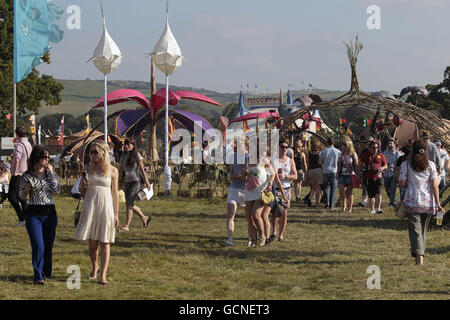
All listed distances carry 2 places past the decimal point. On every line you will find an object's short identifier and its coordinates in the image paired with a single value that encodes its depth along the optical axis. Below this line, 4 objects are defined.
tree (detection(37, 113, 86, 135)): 122.69
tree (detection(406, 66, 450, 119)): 50.38
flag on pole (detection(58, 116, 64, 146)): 46.34
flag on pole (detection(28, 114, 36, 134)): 36.97
